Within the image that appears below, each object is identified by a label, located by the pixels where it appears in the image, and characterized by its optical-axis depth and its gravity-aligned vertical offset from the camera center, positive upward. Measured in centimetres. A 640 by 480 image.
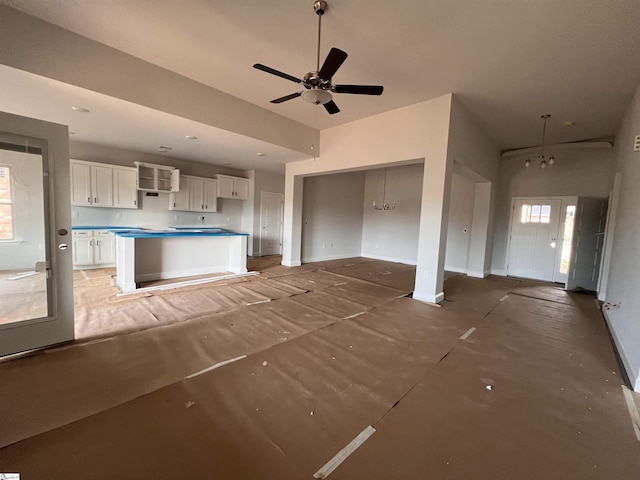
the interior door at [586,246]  541 -22
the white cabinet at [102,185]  517 +52
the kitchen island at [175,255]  414 -78
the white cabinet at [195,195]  647 +50
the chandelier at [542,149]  443 +186
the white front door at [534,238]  598 -13
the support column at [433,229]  400 -4
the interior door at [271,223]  788 -13
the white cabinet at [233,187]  711 +84
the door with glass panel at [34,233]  228 -24
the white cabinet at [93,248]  517 -80
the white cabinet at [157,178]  595 +83
